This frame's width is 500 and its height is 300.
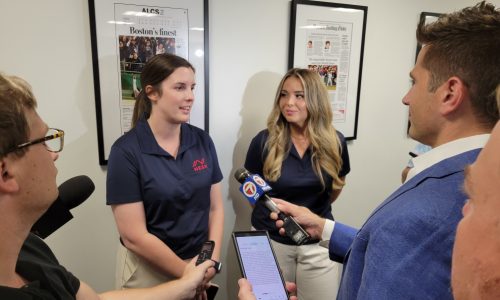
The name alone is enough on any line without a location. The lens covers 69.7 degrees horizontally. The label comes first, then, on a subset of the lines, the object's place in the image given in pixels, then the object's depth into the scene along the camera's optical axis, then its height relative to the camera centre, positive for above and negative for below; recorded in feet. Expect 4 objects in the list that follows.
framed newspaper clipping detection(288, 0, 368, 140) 7.07 +0.50
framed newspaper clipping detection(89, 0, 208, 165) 5.49 +0.40
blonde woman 6.22 -1.59
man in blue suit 2.41 -0.69
